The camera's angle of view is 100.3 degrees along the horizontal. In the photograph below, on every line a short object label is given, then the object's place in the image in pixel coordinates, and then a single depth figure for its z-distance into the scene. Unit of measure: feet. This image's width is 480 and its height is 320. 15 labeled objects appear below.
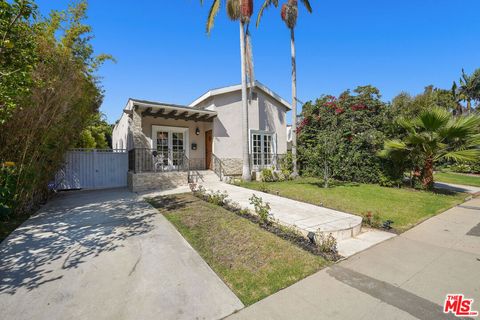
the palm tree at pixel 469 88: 79.20
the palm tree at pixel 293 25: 36.60
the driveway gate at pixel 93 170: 30.78
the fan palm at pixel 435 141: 24.22
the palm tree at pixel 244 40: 32.24
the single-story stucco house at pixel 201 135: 31.17
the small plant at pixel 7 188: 14.90
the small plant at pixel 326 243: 11.21
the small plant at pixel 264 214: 15.11
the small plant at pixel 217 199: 21.15
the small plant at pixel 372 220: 15.44
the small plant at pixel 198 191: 24.68
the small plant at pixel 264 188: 27.58
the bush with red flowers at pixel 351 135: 30.98
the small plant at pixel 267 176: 36.22
